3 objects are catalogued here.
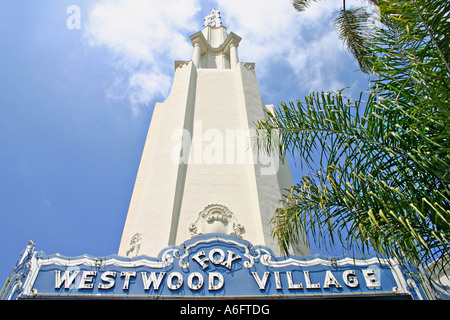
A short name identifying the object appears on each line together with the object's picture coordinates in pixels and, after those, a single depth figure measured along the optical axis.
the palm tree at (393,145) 4.32
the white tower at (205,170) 10.63
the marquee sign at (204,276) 6.72
